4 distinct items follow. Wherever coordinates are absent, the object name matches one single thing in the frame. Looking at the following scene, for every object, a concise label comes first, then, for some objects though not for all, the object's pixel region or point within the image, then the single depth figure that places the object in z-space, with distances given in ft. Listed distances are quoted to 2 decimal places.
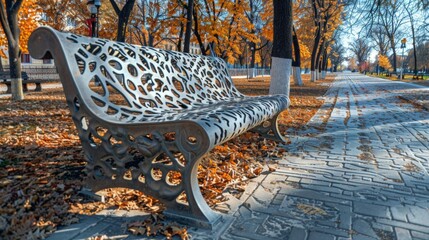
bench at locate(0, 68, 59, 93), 74.80
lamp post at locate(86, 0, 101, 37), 41.88
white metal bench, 6.49
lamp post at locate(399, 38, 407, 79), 95.25
